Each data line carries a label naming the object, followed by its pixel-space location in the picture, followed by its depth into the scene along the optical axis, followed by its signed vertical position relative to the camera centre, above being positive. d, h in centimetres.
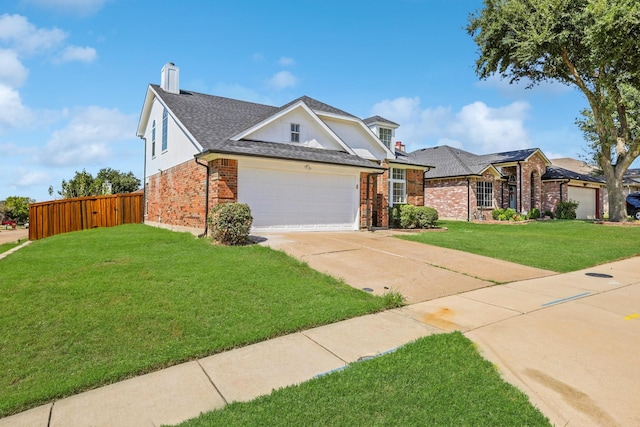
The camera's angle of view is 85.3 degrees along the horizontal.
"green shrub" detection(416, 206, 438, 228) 1691 -22
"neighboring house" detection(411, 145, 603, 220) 2397 +220
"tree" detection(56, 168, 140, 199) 3266 +246
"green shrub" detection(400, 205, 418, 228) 1689 -22
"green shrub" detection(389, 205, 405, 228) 1773 -24
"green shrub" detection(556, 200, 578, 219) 2638 +13
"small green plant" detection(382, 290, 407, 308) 560 -145
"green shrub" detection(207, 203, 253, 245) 1004 -34
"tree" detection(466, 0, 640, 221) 1518 +835
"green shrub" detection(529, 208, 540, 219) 2489 -10
